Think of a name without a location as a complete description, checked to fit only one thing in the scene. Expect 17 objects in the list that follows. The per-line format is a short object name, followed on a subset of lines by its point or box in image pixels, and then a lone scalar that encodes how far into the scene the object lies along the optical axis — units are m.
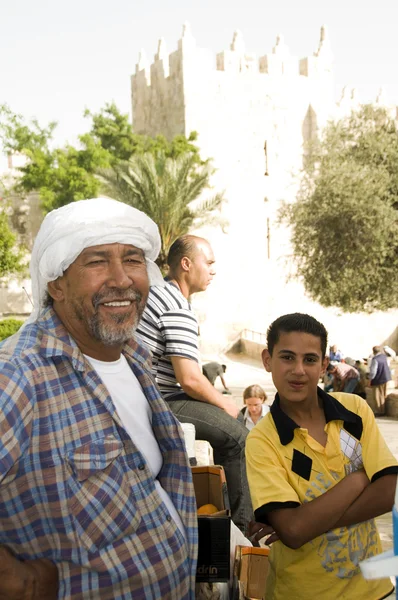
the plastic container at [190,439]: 2.81
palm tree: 20.28
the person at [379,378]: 12.48
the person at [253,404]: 5.99
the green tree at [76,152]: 27.67
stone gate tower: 29.09
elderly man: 1.62
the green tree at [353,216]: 17.34
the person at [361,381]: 14.13
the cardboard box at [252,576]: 2.30
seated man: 3.23
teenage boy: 2.01
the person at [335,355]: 16.53
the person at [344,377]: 13.35
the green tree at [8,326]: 18.69
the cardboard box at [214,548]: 2.10
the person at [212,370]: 13.04
